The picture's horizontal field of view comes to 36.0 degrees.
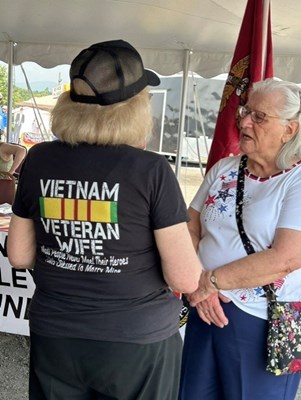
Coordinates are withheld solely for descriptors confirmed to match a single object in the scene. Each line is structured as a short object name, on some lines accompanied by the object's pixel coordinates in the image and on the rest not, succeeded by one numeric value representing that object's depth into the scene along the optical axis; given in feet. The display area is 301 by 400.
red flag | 6.95
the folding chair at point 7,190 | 10.98
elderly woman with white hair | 4.49
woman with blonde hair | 3.42
